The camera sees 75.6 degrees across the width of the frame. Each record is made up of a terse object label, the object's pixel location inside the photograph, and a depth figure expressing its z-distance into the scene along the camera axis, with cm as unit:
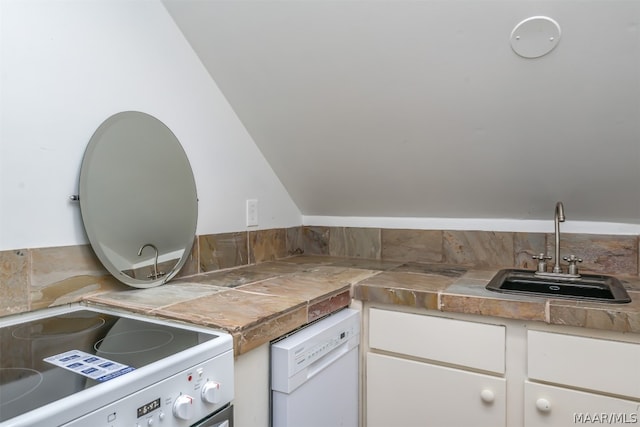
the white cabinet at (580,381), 110
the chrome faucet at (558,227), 155
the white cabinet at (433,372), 127
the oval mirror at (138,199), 125
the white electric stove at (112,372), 65
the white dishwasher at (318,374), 109
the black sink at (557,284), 142
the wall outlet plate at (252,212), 188
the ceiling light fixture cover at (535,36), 114
